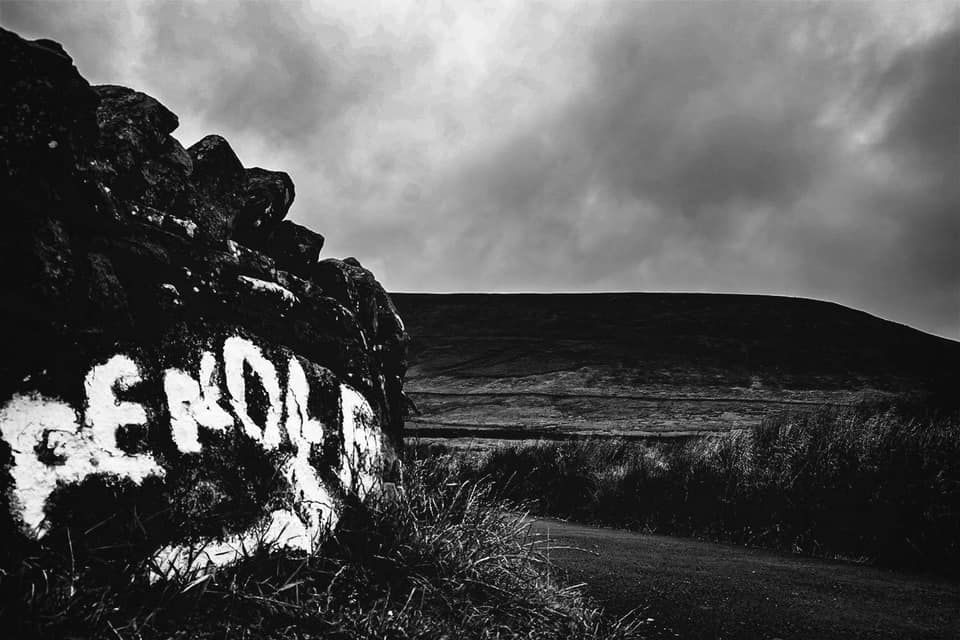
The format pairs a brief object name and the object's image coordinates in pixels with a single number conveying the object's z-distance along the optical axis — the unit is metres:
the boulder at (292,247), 3.64
